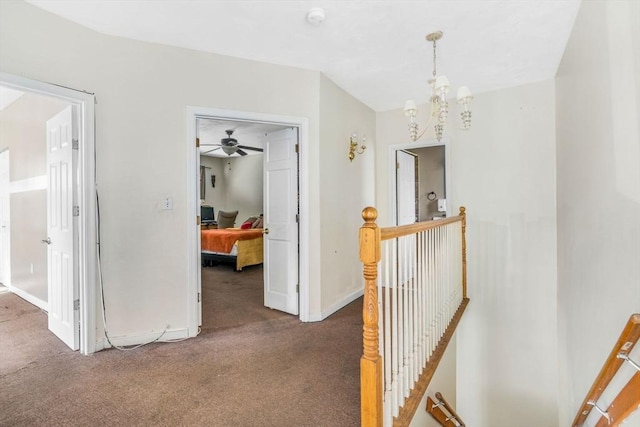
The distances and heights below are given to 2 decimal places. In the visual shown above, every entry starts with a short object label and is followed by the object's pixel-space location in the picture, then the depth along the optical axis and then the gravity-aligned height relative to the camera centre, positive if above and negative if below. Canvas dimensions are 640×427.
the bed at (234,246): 5.45 -0.60
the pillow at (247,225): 6.49 -0.24
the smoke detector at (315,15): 2.11 +1.39
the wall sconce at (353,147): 3.68 +0.81
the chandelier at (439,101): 2.13 +0.84
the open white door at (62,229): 2.39 -0.11
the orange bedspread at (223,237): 5.46 -0.43
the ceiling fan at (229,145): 5.33 +1.27
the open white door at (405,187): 4.41 +0.37
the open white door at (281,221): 3.19 -0.08
